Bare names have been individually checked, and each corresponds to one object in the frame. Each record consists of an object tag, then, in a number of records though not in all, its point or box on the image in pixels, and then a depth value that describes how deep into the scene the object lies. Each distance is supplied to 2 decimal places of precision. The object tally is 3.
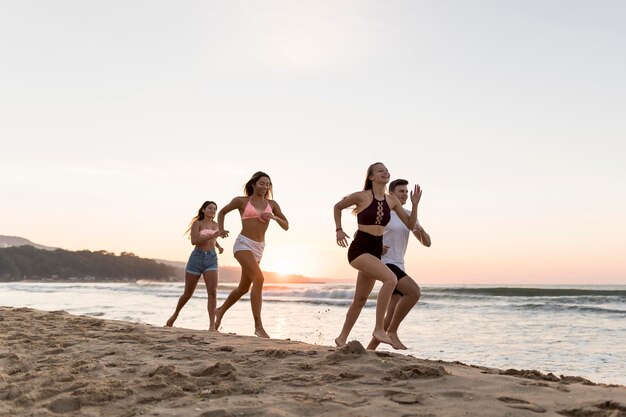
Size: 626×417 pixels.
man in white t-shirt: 6.96
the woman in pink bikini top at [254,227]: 8.03
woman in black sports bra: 6.24
